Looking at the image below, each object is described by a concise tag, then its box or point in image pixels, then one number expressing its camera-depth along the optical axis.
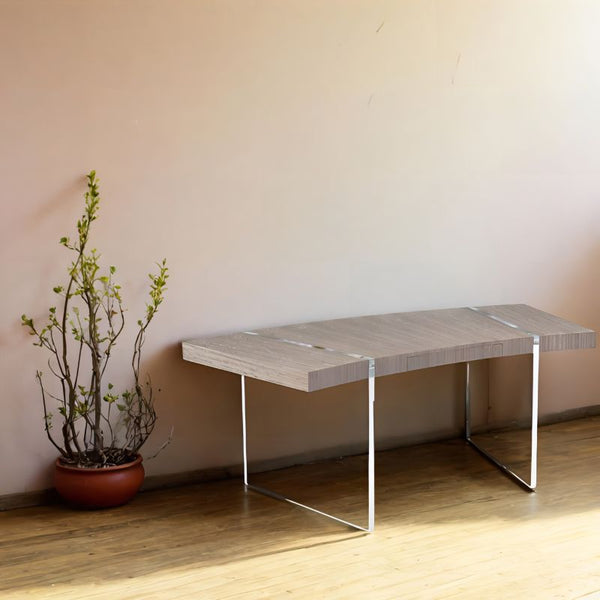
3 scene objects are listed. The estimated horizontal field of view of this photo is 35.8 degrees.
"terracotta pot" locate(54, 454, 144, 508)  3.06
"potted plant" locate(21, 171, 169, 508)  3.07
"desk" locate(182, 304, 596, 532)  2.89
